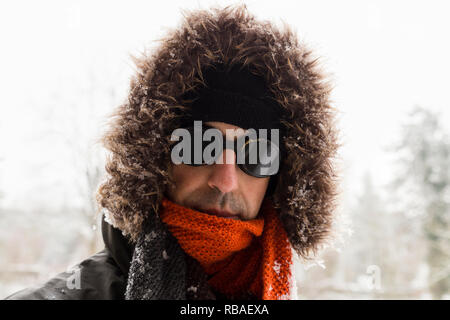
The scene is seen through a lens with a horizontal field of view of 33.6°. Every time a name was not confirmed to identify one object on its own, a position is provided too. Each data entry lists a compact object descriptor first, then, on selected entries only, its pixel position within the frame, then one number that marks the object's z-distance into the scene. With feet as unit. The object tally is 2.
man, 2.88
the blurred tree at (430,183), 19.35
